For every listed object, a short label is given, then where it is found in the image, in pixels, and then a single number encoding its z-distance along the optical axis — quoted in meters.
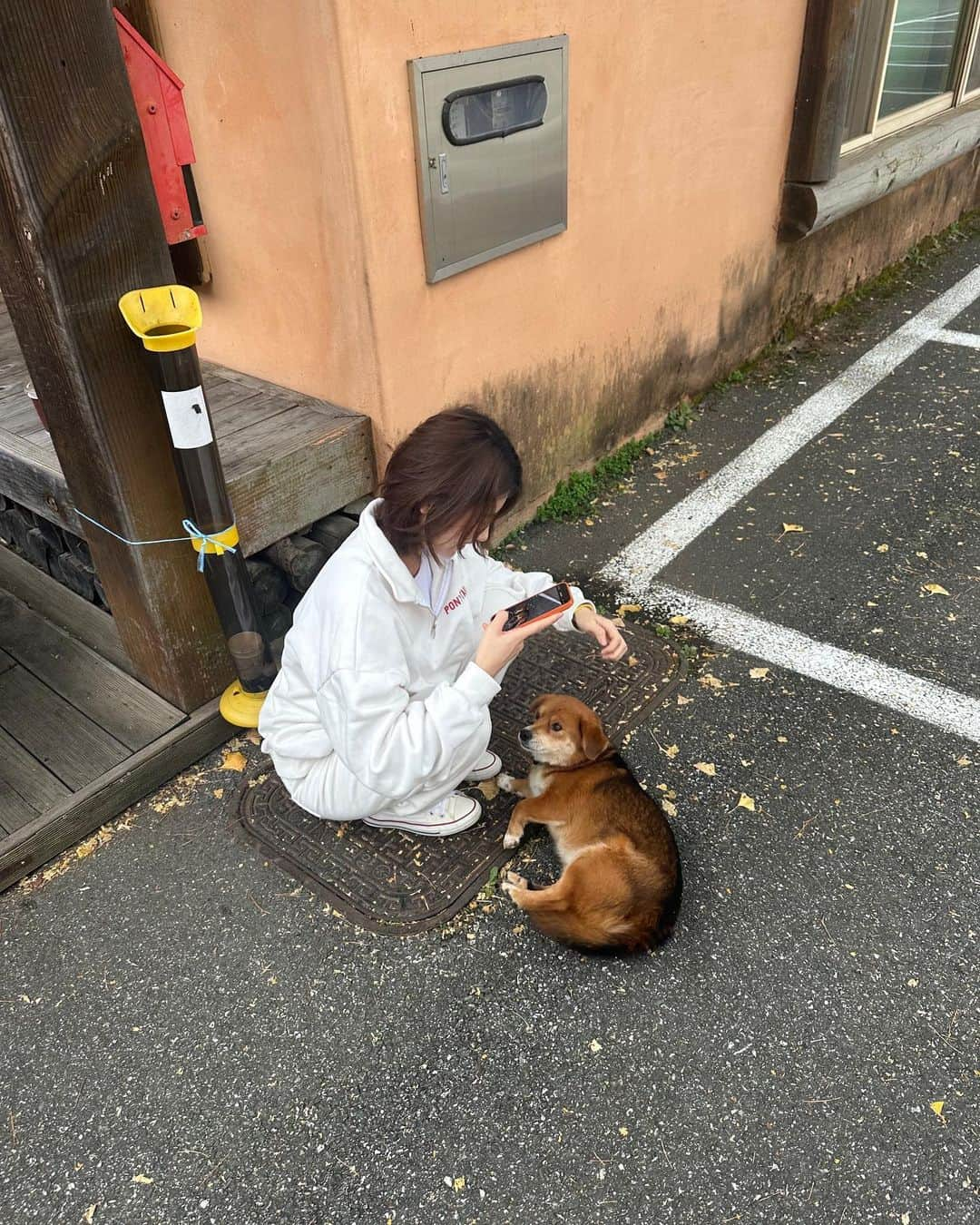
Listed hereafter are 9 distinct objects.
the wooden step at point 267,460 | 3.31
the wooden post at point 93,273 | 2.34
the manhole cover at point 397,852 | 2.77
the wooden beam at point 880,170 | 5.77
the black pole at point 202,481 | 2.65
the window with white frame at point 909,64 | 6.28
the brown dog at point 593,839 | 2.48
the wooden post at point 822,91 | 5.33
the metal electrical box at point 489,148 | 3.26
